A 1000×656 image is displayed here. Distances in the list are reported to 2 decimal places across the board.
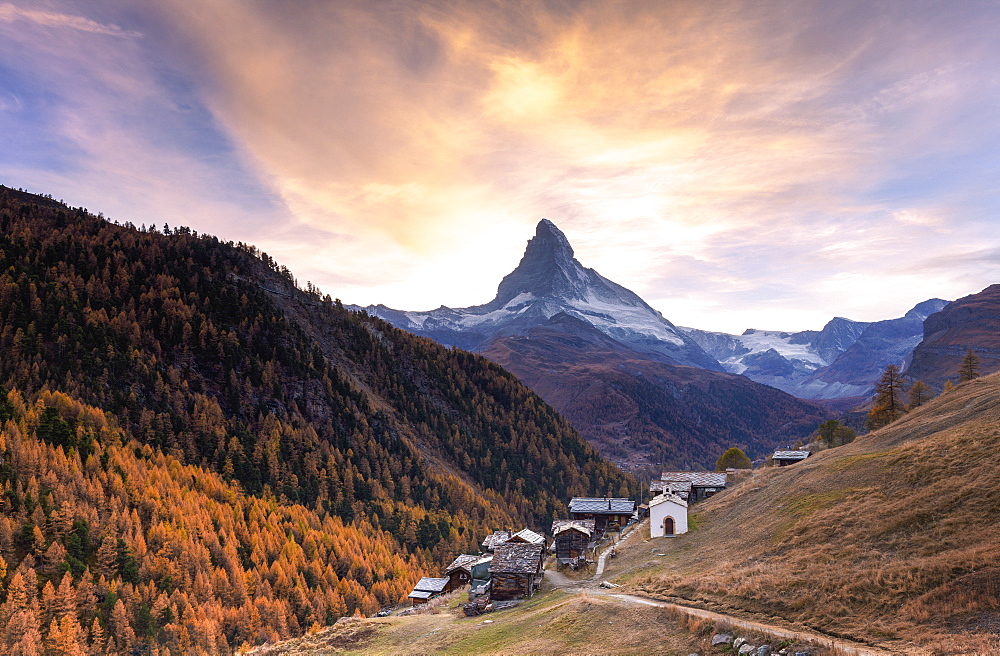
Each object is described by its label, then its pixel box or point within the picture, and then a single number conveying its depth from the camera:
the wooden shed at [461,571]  89.80
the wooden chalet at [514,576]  64.81
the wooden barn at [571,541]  81.56
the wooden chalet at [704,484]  110.56
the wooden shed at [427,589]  88.94
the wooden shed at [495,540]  93.12
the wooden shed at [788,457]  120.62
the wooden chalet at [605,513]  105.06
